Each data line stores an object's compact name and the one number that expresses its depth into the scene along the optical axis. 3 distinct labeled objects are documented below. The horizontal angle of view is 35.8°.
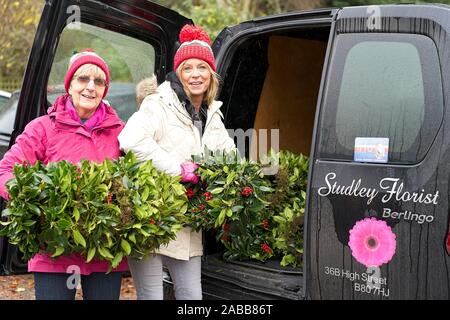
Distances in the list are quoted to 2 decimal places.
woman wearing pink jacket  3.20
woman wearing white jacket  3.58
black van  3.04
